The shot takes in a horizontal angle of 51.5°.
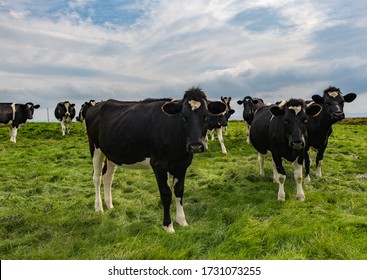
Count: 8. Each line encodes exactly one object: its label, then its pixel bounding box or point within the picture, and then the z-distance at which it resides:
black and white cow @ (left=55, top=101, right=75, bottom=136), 26.70
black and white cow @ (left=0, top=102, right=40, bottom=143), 23.36
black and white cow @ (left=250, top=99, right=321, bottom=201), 7.86
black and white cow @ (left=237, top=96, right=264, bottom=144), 19.34
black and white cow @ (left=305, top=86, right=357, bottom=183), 10.92
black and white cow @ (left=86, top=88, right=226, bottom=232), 6.26
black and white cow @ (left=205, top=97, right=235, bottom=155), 14.33
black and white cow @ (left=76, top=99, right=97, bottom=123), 27.24
